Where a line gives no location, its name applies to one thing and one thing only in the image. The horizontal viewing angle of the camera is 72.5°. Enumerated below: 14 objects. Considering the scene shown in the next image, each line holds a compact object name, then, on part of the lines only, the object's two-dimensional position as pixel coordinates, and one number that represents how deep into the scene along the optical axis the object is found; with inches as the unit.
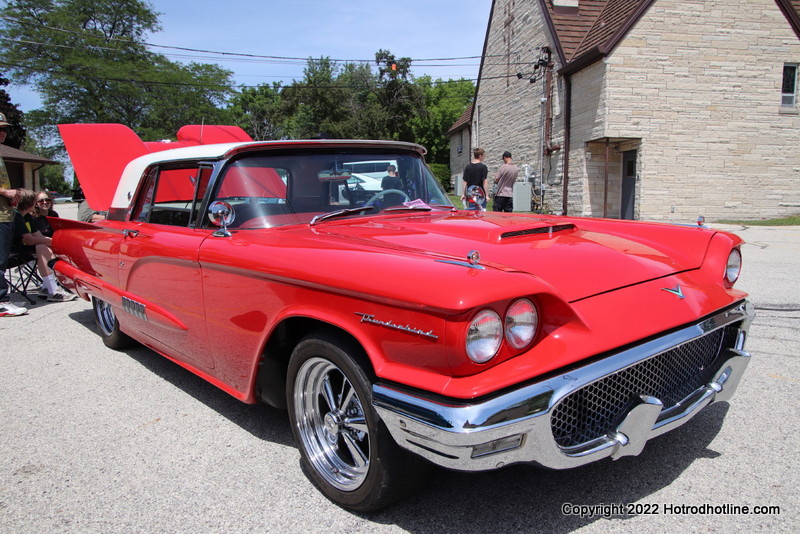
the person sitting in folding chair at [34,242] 269.4
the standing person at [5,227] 235.0
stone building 581.0
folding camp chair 266.2
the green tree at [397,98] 1753.2
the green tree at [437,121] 1828.2
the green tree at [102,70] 1321.4
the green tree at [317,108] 1926.7
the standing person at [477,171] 375.2
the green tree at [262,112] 2139.5
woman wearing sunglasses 293.4
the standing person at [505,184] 404.8
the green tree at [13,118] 1412.4
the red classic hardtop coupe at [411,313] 69.7
